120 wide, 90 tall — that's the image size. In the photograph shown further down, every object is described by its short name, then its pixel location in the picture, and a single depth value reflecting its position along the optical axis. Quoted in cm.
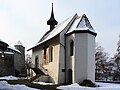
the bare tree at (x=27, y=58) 4034
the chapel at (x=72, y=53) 1496
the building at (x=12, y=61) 2350
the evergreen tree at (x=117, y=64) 2539
